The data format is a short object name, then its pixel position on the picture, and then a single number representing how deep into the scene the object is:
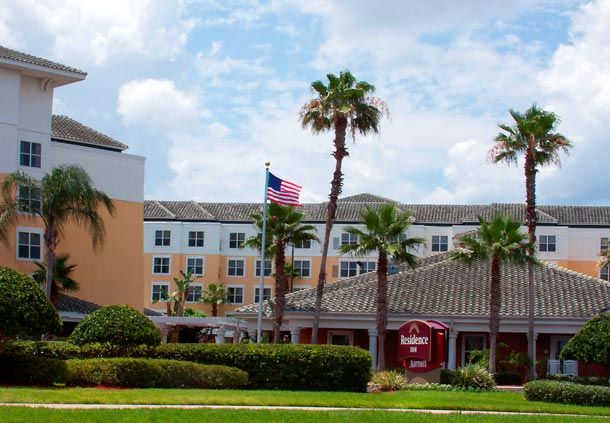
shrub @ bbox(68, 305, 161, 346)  31.45
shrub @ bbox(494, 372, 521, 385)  44.16
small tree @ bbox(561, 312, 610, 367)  31.36
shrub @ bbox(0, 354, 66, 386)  28.78
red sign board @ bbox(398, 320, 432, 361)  38.38
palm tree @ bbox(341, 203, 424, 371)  45.91
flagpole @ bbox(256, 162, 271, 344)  42.34
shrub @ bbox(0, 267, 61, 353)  28.30
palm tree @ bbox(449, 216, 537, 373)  44.47
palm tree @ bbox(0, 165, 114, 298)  45.19
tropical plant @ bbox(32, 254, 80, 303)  53.84
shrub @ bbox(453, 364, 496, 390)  37.00
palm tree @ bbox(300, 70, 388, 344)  50.88
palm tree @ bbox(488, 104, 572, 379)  47.62
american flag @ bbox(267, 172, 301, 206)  44.28
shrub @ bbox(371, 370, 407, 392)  35.03
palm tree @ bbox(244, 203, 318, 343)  52.19
